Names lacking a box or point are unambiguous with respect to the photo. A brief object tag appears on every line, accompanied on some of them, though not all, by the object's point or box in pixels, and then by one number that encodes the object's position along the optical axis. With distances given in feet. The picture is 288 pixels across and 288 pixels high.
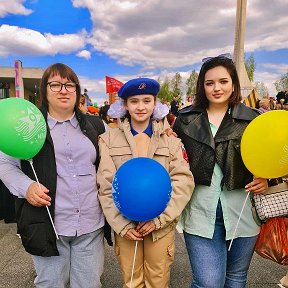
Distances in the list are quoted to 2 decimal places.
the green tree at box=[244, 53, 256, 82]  115.85
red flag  30.32
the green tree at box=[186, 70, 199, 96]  148.13
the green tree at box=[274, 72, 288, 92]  127.32
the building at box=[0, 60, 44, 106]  74.13
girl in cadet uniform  6.32
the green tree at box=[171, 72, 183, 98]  162.50
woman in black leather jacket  6.50
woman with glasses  6.22
